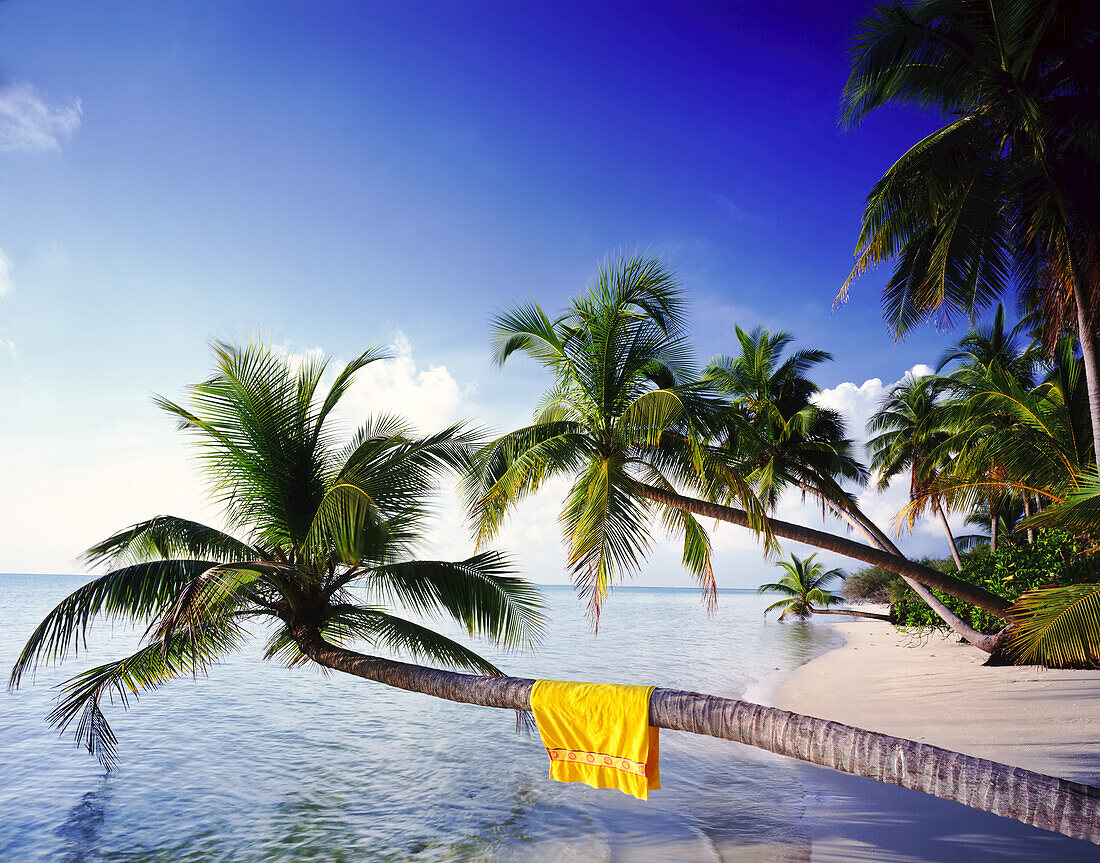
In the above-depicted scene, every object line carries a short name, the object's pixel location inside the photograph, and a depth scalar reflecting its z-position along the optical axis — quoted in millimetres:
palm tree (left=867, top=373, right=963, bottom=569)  18797
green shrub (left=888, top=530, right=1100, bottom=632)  10981
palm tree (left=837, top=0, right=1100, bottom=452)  7461
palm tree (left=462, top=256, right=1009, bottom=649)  7086
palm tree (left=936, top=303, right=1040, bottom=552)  16516
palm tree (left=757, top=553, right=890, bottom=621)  31969
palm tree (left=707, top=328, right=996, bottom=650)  12428
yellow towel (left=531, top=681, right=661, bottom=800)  3662
